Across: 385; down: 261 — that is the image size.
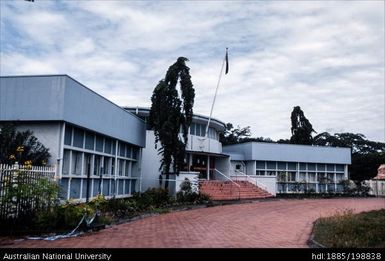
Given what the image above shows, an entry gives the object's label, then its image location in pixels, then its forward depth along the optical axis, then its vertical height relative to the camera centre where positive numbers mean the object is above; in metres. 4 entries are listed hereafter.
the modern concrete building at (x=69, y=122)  15.38 +1.70
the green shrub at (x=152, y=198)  19.39 -1.43
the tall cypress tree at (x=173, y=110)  24.61 +3.44
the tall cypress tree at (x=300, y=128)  49.81 +5.34
